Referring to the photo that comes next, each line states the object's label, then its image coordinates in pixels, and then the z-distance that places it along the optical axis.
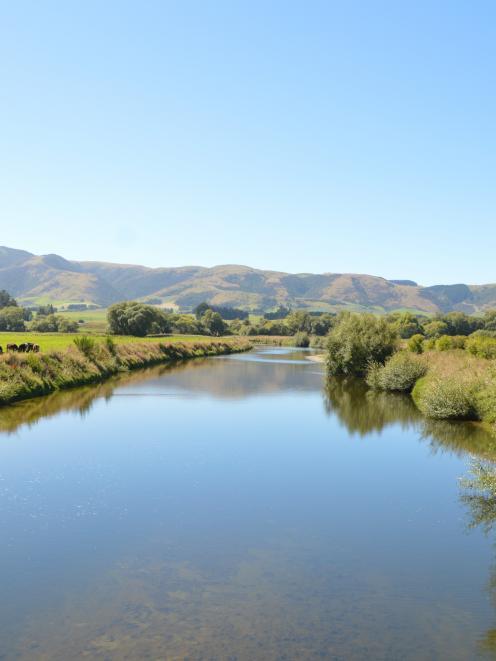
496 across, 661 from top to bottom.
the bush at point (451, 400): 33.97
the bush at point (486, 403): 29.53
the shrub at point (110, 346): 60.41
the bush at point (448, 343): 62.81
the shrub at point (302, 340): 138.88
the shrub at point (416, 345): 64.56
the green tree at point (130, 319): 108.19
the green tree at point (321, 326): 157.30
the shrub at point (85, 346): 52.56
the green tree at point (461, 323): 147.25
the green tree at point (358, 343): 57.34
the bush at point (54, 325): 120.62
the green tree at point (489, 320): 152.50
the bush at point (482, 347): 51.69
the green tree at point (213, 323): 154.25
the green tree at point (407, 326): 129.99
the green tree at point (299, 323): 163.88
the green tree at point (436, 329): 130.64
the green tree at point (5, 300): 173.62
